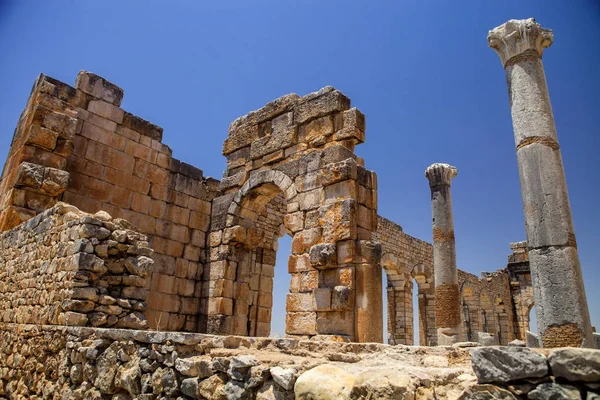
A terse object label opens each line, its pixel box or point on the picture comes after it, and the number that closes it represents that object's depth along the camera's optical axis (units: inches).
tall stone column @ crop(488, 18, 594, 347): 247.1
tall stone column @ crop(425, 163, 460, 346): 479.5
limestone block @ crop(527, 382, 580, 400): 60.9
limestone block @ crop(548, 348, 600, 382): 60.4
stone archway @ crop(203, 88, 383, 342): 258.4
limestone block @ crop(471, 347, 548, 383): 65.0
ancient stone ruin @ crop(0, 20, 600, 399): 102.6
